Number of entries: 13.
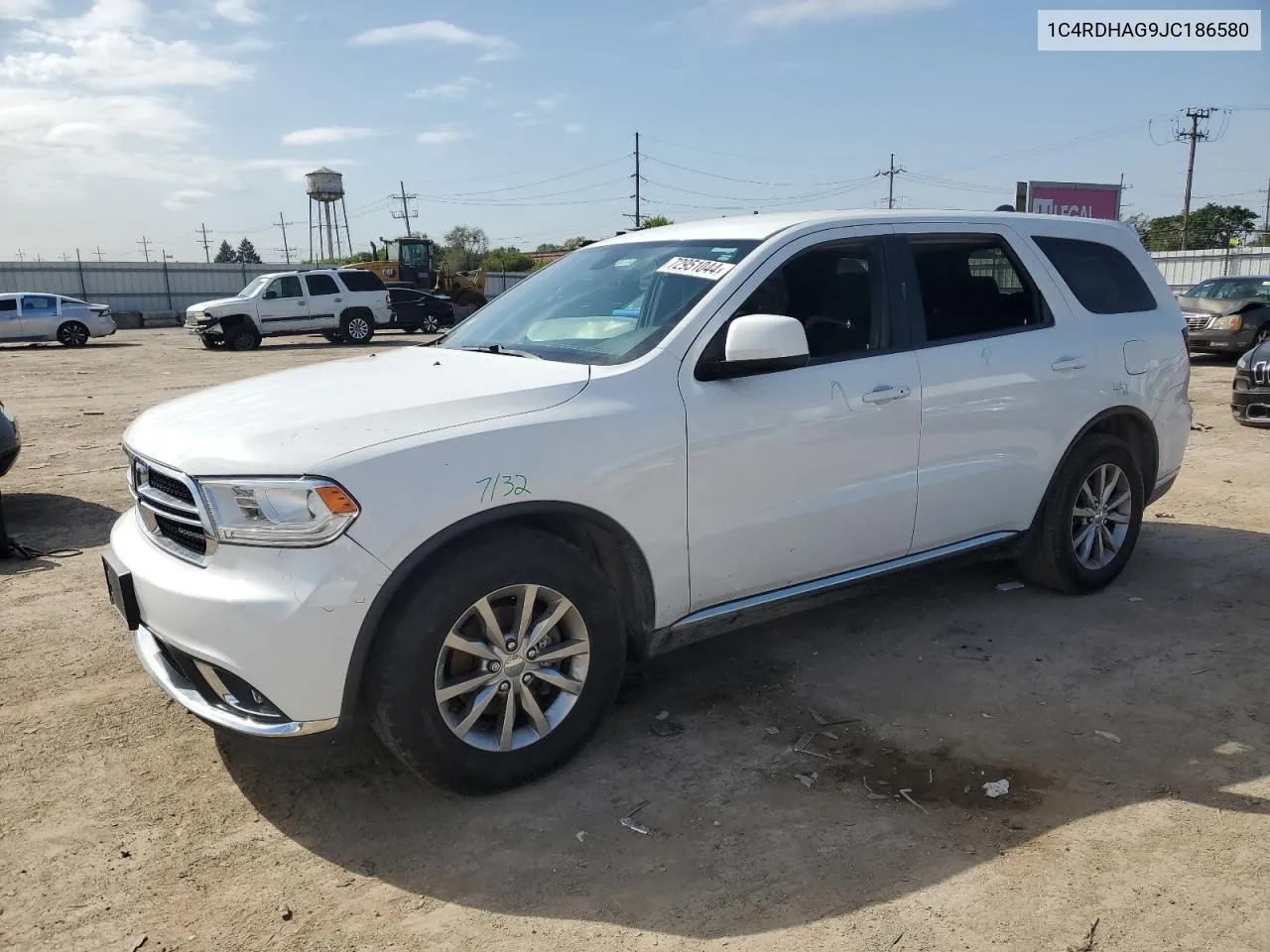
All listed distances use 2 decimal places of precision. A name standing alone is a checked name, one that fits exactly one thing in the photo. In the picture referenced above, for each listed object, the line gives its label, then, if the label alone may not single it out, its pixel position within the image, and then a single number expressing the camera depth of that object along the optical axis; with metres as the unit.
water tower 70.88
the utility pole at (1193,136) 60.00
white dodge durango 2.87
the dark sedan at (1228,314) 15.88
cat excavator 32.81
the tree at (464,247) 80.69
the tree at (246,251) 113.80
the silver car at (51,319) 25.72
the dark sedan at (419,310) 28.31
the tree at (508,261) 67.71
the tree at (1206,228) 72.81
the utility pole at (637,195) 73.86
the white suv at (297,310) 23.73
